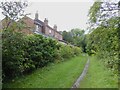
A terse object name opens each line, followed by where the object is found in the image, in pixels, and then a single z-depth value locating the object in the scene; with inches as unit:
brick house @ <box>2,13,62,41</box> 726.5
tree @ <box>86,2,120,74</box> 164.1
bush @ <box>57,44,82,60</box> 475.9
